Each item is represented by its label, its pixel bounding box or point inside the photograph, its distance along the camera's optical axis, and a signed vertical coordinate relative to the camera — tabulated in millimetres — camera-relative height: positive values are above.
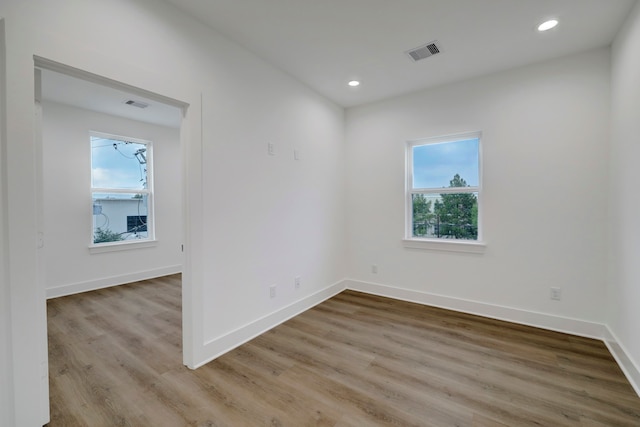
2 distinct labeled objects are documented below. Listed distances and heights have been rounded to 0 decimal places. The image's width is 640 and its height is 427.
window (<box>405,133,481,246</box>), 3436 +256
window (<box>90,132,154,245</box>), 4512 +369
